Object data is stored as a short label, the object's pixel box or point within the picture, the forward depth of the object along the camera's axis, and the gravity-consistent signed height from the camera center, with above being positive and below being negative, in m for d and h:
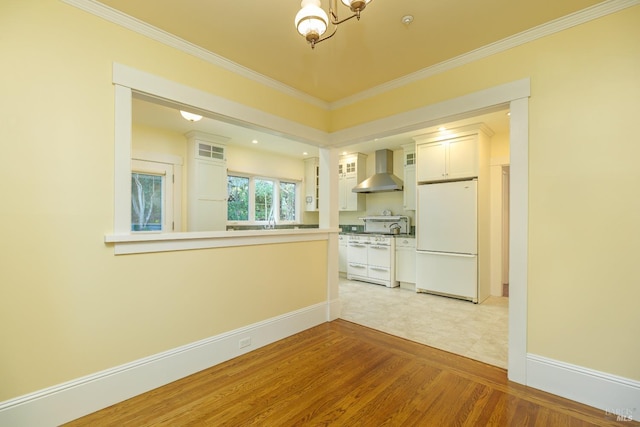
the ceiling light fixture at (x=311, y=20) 1.43 +1.03
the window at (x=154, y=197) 4.36 +0.27
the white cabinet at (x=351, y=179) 6.05 +0.77
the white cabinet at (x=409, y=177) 5.14 +0.69
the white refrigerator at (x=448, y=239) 4.21 -0.41
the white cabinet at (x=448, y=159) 4.24 +0.89
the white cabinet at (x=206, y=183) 4.71 +0.54
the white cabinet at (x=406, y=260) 4.92 -0.84
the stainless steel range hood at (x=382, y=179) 5.30 +0.69
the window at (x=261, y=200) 5.61 +0.31
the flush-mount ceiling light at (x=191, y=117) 3.12 +1.11
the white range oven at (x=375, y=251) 5.12 -0.74
